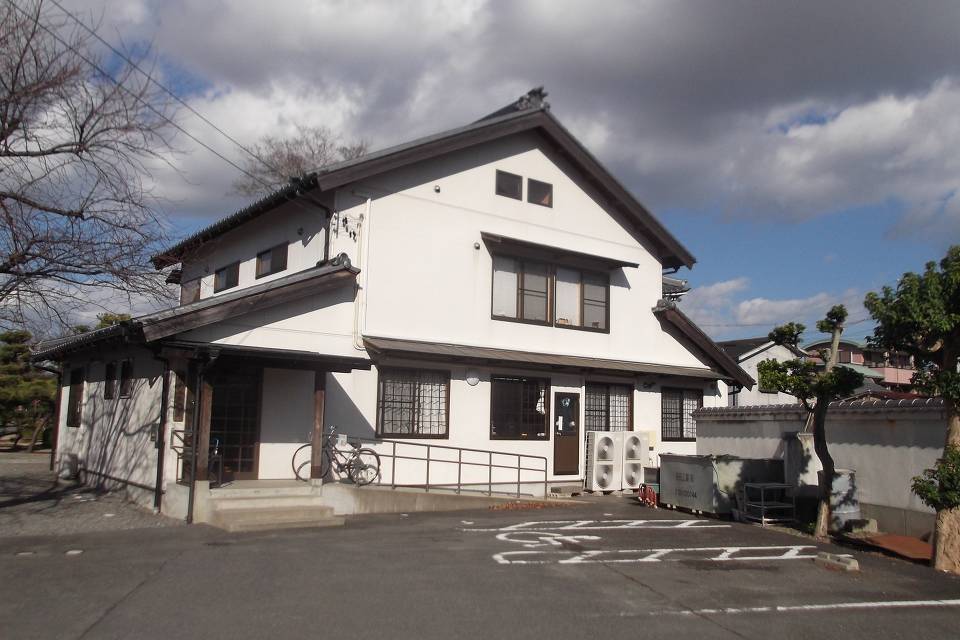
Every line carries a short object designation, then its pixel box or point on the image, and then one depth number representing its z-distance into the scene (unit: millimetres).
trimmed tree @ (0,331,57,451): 27422
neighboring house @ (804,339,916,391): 38056
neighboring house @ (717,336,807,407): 29172
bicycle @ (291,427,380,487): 14125
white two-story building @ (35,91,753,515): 13508
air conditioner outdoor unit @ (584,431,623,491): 18016
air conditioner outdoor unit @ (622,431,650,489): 18328
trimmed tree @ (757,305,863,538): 11703
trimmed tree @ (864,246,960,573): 9852
